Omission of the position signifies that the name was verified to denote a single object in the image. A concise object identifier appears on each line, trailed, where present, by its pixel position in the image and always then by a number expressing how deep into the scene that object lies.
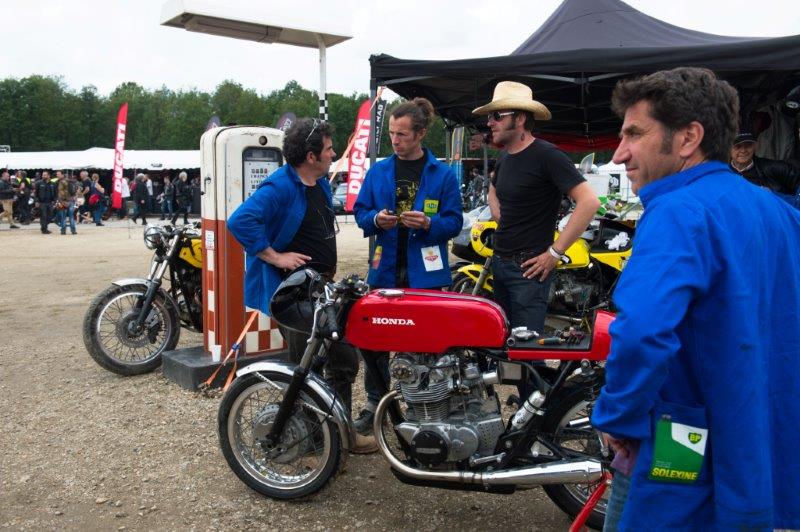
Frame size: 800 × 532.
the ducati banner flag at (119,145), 21.45
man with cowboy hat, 3.46
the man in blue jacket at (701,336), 1.36
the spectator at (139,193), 25.50
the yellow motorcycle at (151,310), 5.16
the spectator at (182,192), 26.33
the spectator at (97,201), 22.95
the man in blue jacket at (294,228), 3.57
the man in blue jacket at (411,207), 3.85
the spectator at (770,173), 5.32
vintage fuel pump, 4.84
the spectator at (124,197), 25.78
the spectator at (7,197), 20.42
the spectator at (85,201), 23.56
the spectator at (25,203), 22.42
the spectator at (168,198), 26.75
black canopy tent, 5.63
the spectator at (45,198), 18.58
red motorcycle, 2.73
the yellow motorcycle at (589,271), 6.18
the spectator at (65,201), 19.00
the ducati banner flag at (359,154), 9.92
